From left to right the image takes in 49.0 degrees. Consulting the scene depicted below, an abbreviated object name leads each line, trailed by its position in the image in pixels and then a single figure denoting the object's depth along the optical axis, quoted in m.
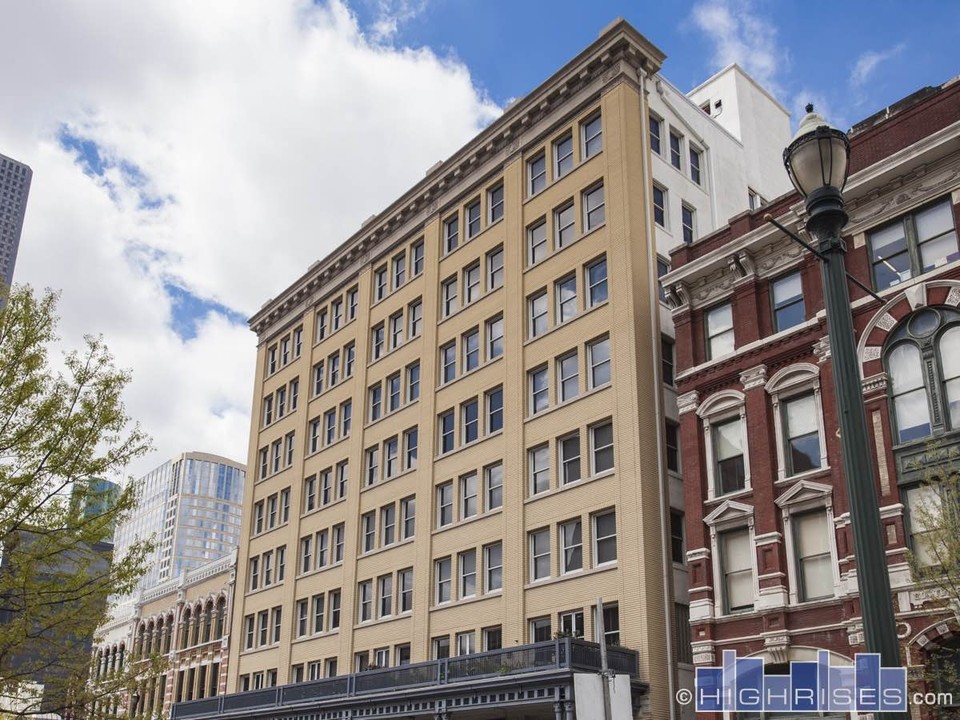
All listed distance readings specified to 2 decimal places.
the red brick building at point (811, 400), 26.78
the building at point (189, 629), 59.22
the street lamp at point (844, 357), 7.75
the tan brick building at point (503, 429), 34.69
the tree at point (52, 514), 16.59
